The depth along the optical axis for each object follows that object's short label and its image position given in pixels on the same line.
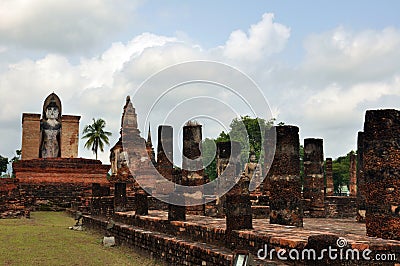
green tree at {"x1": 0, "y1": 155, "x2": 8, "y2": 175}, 49.66
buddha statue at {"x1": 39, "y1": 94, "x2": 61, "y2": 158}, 34.38
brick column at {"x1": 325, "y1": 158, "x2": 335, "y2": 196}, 25.70
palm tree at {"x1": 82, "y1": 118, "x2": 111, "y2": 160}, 50.28
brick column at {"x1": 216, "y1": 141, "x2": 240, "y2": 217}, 16.52
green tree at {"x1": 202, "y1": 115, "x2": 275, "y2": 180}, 42.78
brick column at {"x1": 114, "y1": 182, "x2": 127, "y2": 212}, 14.07
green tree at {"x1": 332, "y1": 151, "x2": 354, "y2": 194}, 49.47
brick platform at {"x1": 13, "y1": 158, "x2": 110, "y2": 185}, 24.50
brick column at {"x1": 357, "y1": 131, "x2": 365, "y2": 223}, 14.55
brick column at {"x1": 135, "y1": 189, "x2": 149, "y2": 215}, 11.98
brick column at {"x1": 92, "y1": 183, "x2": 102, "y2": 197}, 15.92
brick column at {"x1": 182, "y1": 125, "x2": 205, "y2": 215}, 13.34
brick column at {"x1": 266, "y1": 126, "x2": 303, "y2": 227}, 10.38
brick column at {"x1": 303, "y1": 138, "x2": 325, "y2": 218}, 17.56
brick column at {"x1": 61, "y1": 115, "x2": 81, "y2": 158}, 37.06
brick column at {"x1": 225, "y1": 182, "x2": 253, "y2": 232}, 7.61
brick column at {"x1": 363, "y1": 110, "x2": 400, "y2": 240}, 8.18
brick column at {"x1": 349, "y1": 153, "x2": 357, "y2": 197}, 25.55
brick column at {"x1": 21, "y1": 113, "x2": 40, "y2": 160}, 35.38
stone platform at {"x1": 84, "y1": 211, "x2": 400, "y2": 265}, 5.75
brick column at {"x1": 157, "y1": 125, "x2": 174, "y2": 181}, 16.27
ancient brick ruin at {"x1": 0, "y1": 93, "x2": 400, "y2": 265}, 7.61
